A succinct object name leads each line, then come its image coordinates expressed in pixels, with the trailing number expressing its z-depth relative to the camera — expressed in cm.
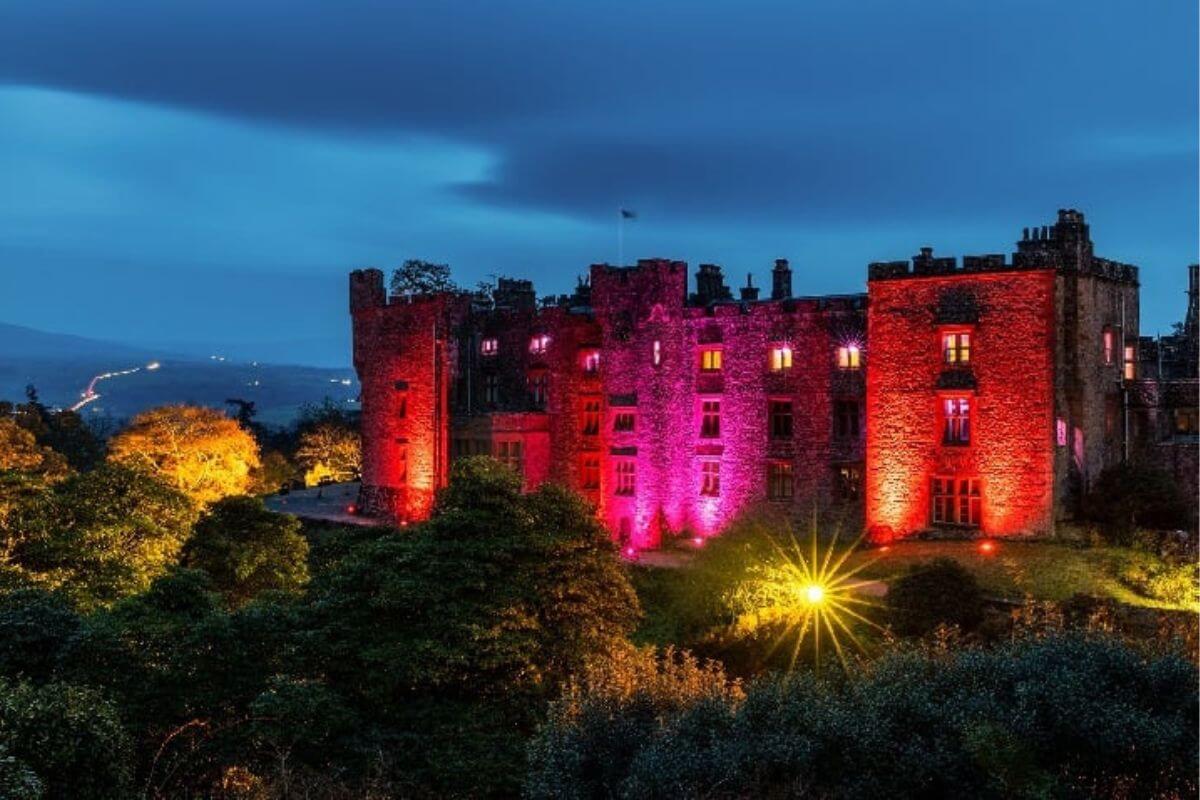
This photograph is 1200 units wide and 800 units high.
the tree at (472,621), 2330
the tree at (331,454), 7156
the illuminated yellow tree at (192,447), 4897
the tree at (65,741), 1571
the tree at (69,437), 7206
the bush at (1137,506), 3481
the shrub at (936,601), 2975
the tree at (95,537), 2867
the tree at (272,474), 5819
